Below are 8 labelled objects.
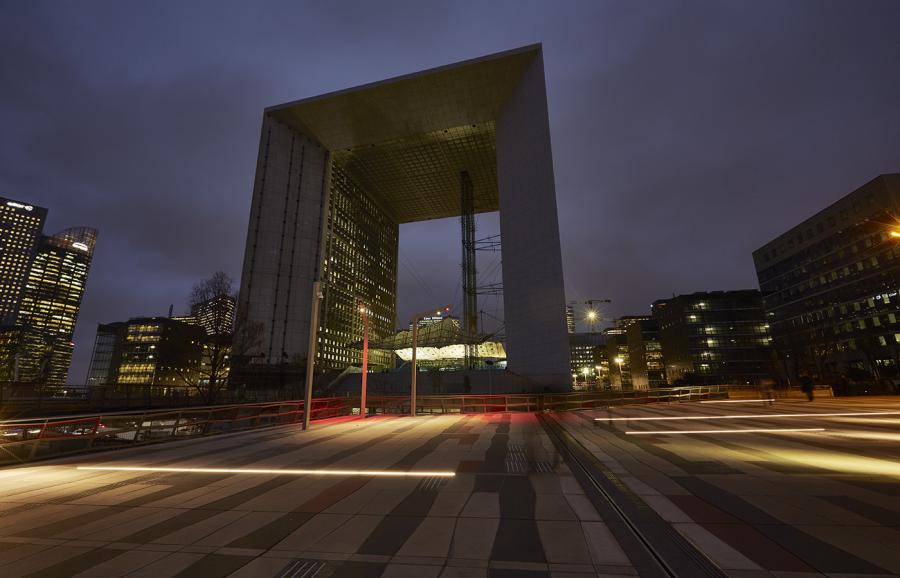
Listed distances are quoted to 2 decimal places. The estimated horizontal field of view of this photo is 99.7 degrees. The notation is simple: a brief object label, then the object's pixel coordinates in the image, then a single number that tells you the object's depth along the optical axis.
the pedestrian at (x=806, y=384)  27.85
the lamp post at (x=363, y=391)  22.58
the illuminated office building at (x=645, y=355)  140.62
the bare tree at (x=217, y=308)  39.75
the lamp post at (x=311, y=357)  17.94
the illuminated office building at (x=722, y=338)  102.81
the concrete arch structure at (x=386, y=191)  51.22
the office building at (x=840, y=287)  67.00
